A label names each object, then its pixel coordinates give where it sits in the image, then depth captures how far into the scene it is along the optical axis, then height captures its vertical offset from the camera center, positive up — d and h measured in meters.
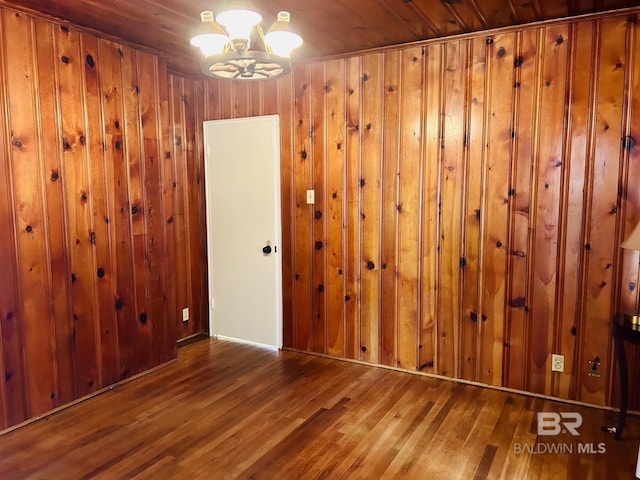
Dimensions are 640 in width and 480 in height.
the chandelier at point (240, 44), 2.05 +0.74
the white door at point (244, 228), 4.36 -0.24
